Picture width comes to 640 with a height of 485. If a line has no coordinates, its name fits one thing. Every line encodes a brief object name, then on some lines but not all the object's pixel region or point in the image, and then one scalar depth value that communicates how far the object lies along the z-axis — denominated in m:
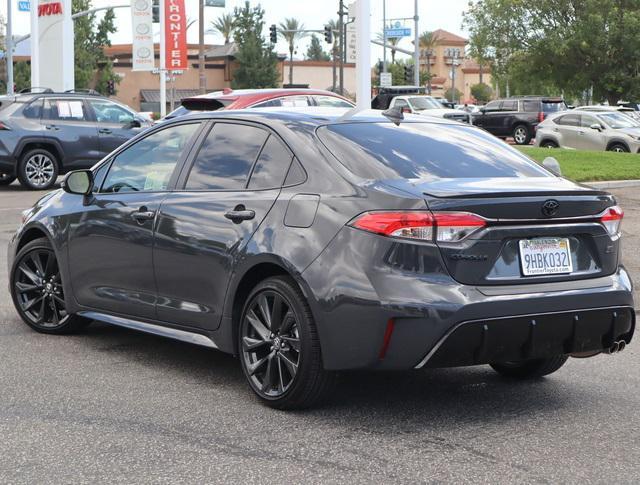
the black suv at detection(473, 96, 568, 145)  40.97
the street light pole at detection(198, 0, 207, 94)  58.75
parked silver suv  31.42
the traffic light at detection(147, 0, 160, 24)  54.16
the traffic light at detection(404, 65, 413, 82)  71.29
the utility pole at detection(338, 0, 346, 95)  71.76
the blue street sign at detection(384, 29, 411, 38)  75.44
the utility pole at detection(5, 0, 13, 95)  51.39
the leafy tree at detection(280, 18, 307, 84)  116.40
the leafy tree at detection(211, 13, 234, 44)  116.00
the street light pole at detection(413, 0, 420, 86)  65.98
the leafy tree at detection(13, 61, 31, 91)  79.69
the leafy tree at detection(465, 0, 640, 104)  51.28
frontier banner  56.09
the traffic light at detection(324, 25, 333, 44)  67.32
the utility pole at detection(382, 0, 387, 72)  76.28
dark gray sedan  5.10
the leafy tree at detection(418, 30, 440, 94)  139.00
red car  16.89
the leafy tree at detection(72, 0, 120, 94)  78.81
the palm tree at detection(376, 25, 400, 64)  129.62
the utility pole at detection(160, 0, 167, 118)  53.18
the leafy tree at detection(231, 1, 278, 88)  98.31
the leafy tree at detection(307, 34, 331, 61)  156.00
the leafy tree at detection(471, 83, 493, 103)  139.00
